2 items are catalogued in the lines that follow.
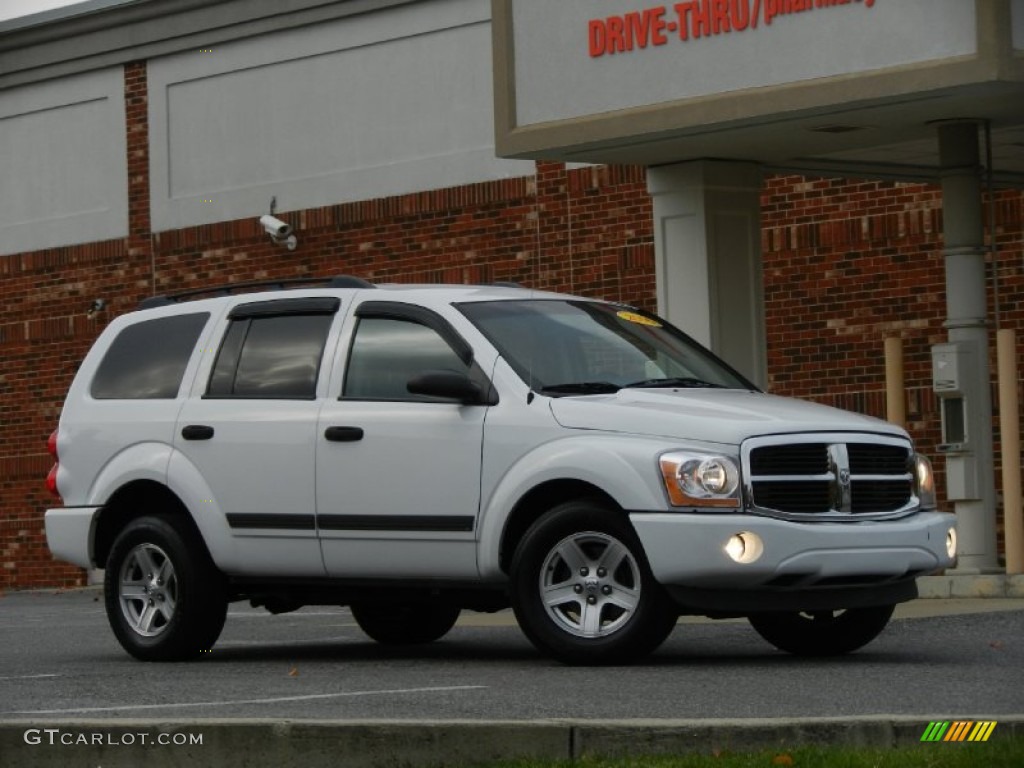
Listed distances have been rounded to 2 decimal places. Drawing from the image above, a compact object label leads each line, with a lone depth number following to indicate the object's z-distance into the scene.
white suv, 10.89
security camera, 25.16
